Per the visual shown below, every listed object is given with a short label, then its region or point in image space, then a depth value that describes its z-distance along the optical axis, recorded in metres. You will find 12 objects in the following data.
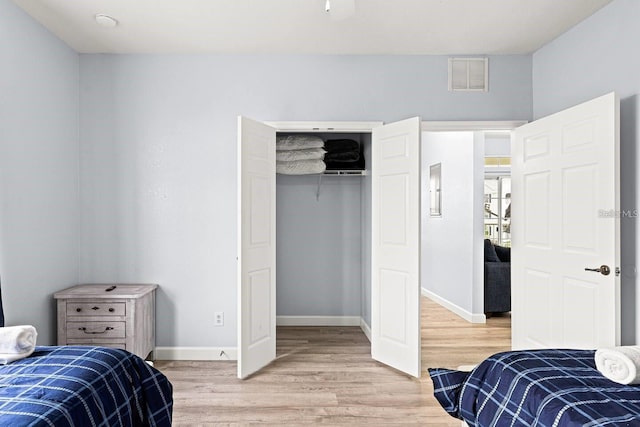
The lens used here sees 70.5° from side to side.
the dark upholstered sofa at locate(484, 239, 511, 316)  5.59
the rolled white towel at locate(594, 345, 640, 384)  1.76
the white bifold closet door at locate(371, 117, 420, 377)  3.58
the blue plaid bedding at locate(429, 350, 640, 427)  1.55
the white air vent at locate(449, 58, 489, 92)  3.99
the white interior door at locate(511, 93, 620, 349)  2.73
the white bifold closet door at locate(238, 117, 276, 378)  3.50
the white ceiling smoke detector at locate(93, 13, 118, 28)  3.17
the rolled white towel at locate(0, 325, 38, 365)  1.90
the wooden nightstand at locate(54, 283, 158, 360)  3.45
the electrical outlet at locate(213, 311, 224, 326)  3.96
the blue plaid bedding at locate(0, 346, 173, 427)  1.46
